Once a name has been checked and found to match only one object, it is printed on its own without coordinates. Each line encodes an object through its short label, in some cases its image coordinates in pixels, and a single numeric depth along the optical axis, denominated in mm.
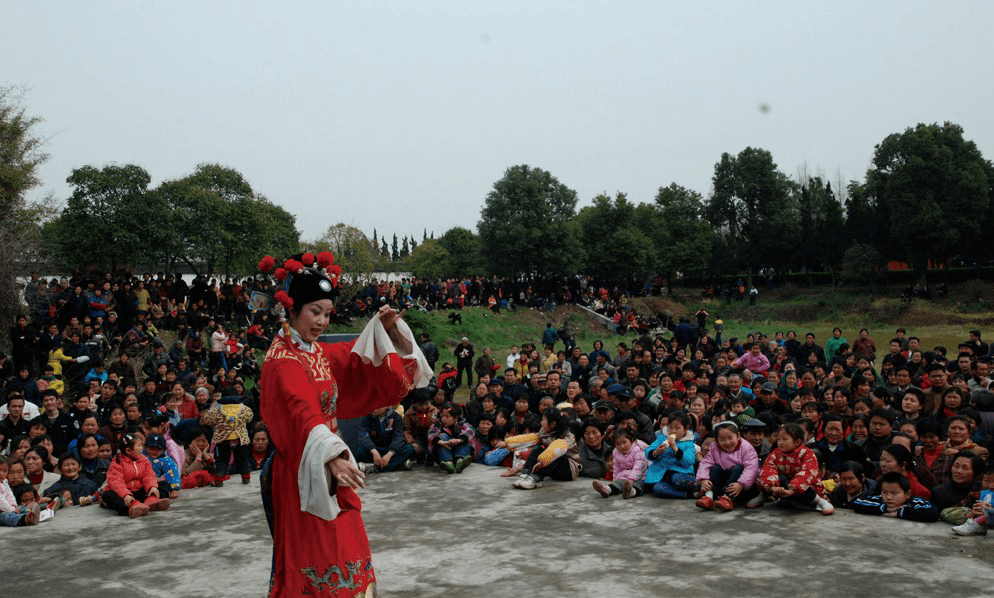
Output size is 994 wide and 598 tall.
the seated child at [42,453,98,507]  7926
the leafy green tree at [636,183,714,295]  41125
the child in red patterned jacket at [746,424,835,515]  6730
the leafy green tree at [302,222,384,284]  30922
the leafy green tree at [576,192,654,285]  36844
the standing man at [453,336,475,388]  16391
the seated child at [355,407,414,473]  9531
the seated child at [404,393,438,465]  9906
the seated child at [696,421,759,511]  7012
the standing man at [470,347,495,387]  15305
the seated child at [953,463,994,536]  5891
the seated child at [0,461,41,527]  7219
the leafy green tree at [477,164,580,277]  33812
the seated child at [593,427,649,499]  7672
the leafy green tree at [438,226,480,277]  55094
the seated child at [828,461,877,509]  6891
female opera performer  3326
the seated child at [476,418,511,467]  9680
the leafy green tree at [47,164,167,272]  17797
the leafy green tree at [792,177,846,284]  40156
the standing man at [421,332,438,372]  15439
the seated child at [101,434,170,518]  7582
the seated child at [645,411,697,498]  7551
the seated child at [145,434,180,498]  8258
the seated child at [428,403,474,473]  9367
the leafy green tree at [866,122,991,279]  32656
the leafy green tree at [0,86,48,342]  15266
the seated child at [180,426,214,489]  8797
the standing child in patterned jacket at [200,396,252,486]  9008
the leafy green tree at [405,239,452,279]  55938
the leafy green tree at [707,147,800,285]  41281
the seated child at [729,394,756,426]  8766
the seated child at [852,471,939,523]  6359
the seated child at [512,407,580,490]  8477
